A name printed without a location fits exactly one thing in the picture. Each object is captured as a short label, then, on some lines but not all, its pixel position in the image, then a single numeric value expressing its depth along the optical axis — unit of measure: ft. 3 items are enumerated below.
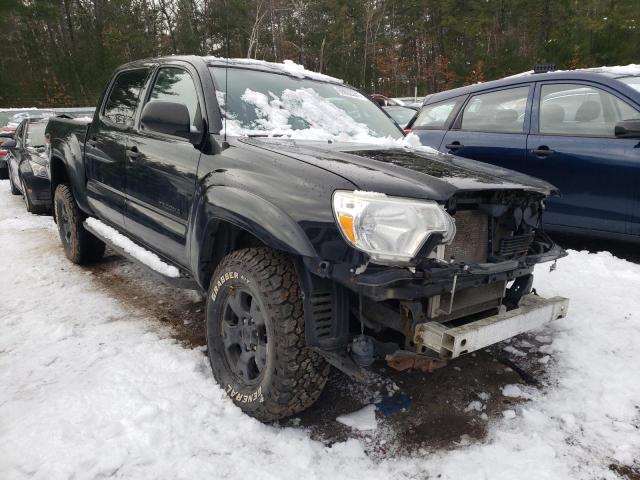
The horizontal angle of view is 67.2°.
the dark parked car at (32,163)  23.71
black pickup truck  6.33
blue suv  13.25
